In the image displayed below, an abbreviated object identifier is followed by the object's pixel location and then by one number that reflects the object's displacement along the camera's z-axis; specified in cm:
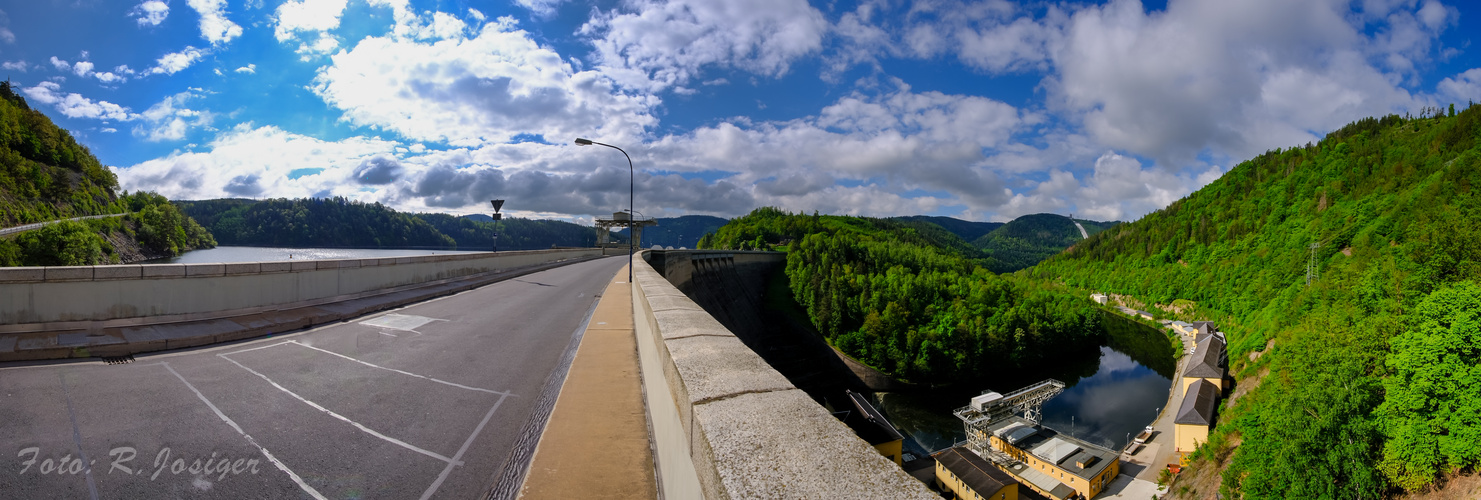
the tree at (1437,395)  2600
